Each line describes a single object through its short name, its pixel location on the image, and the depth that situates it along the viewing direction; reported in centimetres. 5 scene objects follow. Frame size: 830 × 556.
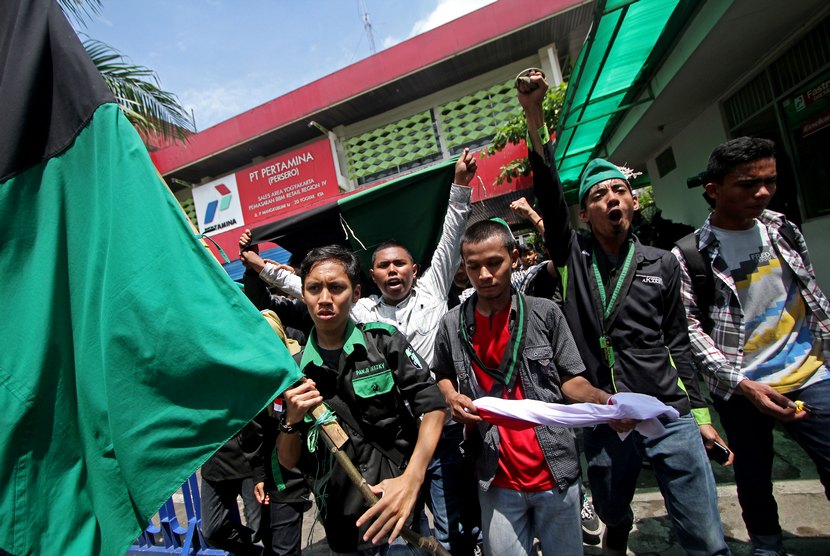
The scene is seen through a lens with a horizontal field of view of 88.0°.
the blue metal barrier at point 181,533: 306
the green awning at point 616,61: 392
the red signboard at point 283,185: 1091
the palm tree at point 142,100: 529
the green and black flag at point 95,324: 118
